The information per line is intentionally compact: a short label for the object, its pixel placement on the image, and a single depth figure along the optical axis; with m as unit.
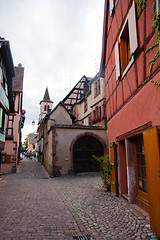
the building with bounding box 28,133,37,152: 60.08
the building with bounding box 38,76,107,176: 12.26
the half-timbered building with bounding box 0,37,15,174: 9.51
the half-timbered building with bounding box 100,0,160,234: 3.58
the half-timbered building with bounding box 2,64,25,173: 15.09
